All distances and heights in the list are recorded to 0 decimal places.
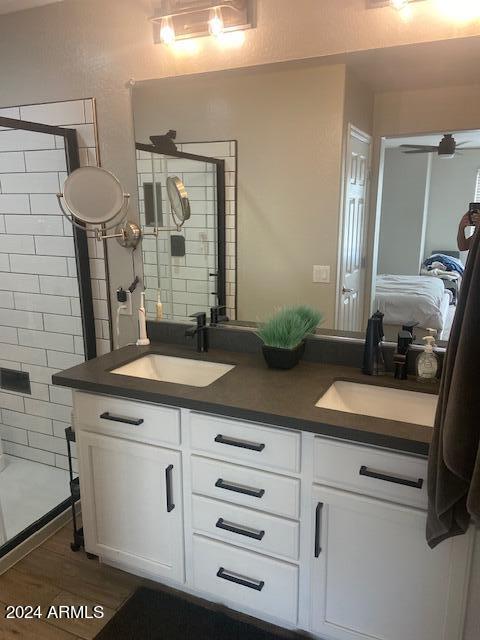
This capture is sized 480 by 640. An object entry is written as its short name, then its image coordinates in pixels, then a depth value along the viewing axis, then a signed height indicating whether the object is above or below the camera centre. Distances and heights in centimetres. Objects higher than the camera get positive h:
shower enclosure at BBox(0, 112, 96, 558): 248 -57
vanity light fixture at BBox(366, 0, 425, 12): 162 +69
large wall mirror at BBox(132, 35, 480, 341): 176 +13
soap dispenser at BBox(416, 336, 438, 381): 175 -53
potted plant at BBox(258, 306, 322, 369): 189 -49
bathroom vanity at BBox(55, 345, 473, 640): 142 -94
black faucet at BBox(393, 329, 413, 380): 179 -52
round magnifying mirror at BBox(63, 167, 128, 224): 217 +8
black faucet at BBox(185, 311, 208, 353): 214 -52
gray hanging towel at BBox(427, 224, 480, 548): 118 -50
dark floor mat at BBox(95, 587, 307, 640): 173 -148
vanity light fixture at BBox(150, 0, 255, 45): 185 +75
